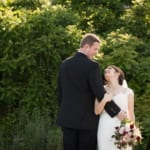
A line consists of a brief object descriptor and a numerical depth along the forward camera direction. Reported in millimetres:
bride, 7023
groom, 6548
